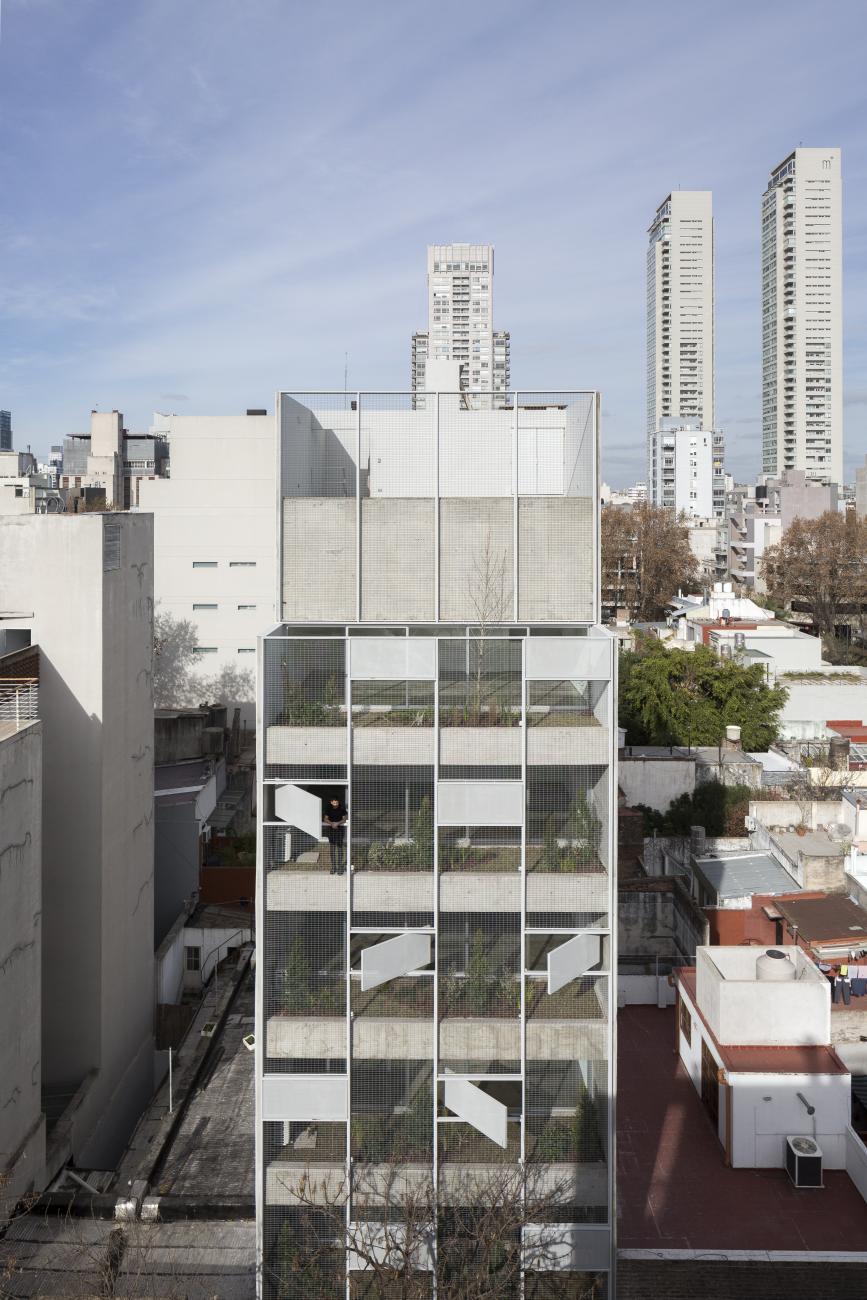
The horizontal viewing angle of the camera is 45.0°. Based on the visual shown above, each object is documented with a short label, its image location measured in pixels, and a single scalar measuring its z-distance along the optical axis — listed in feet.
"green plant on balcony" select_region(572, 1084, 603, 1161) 41.75
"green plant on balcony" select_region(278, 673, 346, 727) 42.04
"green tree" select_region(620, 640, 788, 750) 122.01
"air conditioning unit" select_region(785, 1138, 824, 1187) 49.29
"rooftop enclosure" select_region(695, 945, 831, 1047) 53.26
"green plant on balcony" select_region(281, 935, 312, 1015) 42.04
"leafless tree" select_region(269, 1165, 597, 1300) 39.29
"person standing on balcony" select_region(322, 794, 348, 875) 41.70
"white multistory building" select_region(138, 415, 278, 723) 133.08
